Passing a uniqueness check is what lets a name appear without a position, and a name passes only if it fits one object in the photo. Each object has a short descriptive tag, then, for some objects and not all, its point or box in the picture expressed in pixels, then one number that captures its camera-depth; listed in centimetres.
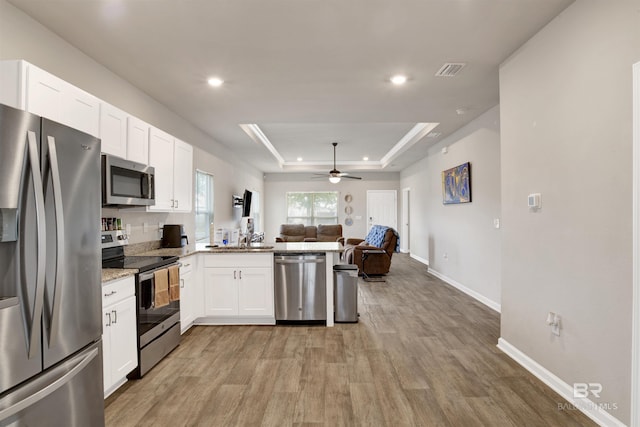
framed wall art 512
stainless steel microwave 260
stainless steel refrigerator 134
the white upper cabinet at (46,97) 189
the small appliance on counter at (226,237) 438
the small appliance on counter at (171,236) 408
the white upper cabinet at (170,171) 341
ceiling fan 765
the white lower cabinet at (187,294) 340
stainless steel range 262
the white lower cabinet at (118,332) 223
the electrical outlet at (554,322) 238
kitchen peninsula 385
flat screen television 803
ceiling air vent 310
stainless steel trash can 395
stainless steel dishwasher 385
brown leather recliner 657
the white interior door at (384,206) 1098
